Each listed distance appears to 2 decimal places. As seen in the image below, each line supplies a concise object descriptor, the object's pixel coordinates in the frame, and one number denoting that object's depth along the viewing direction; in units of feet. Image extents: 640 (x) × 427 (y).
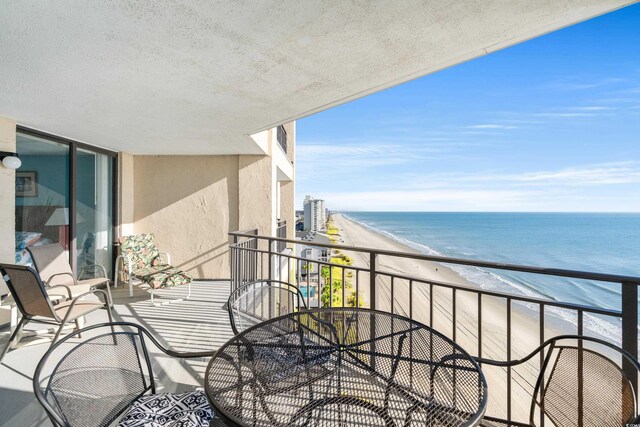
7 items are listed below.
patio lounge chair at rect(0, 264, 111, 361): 7.96
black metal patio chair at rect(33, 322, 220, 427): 3.59
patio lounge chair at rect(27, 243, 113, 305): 10.79
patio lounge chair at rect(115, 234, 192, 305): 13.51
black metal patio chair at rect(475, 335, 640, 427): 3.48
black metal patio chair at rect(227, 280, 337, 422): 4.02
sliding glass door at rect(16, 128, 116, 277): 12.55
